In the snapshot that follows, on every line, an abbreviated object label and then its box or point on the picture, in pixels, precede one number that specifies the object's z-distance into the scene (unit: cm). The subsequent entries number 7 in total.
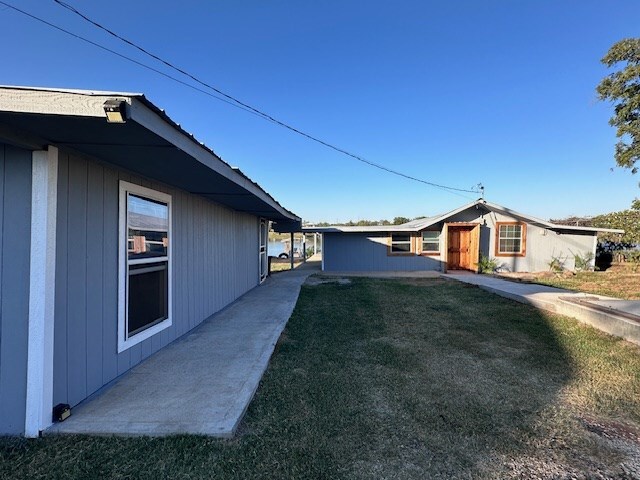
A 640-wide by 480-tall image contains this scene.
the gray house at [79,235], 202
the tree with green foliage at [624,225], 1445
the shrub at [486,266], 1330
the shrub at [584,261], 1391
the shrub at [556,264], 1362
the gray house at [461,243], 1390
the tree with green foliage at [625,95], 986
